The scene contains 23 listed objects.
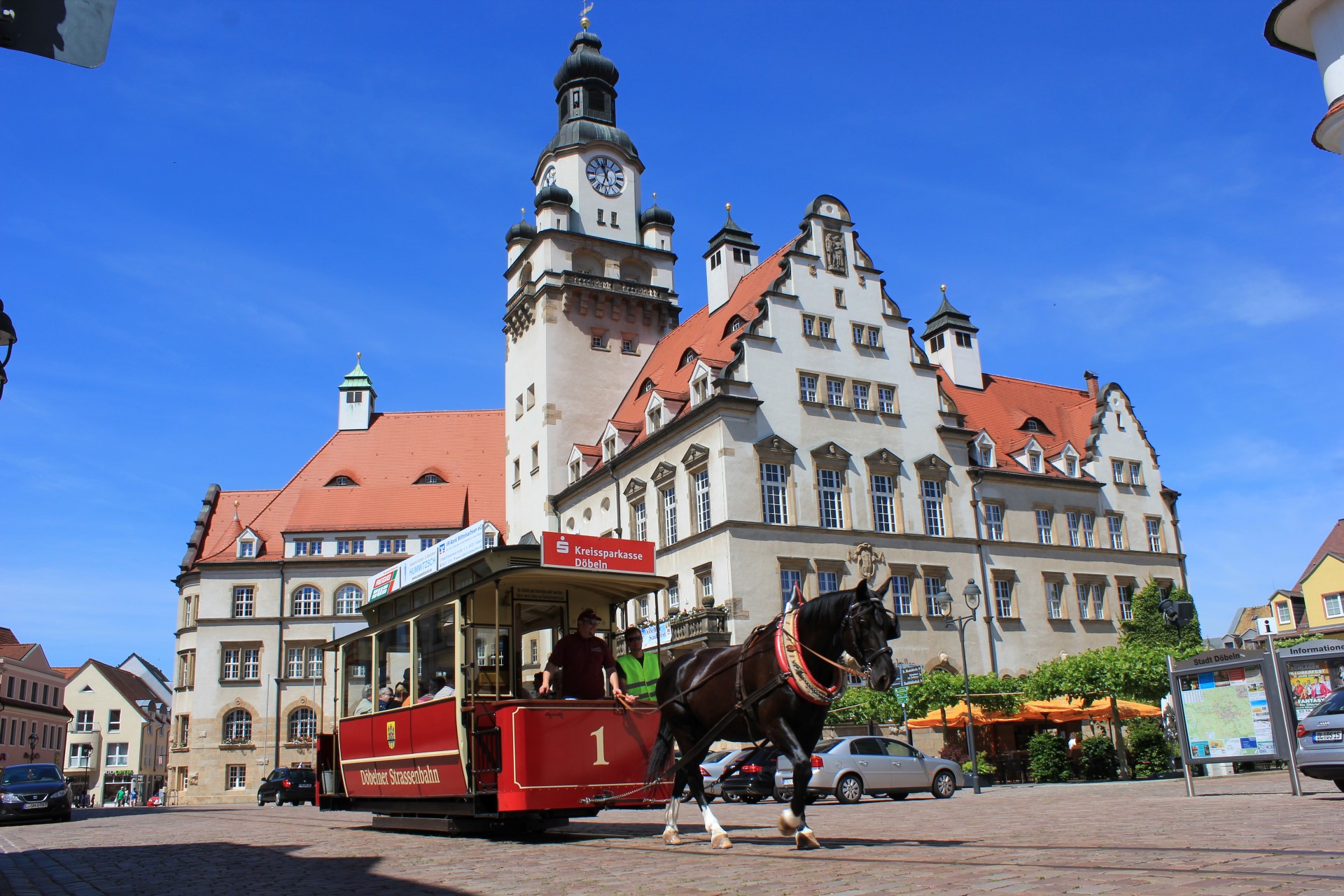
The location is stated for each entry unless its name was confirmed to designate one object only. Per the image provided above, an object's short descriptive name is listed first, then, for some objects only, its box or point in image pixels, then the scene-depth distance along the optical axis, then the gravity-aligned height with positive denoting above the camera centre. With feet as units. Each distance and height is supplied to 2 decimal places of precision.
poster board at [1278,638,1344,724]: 55.11 +0.76
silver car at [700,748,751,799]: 87.35 -3.84
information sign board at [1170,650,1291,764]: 52.70 -0.87
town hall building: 123.13 +33.21
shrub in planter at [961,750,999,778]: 102.53 -5.79
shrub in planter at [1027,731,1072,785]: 101.76 -5.41
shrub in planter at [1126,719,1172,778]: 101.91 -5.26
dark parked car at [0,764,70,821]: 86.43 -2.98
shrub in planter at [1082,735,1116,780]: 102.06 -5.70
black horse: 32.89 +0.97
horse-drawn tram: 40.70 +0.71
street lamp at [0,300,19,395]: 28.66 +10.68
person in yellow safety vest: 44.24 +2.14
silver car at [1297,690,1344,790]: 48.85 -2.48
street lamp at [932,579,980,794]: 86.94 +8.27
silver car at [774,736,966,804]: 75.05 -4.23
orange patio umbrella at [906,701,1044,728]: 109.09 -1.43
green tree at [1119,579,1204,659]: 141.90 +8.51
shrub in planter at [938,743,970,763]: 118.01 -5.03
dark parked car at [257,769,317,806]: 128.60 -5.08
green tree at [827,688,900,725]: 106.42 -0.03
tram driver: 43.68 +2.45
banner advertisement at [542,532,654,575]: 42.98 +6.66
